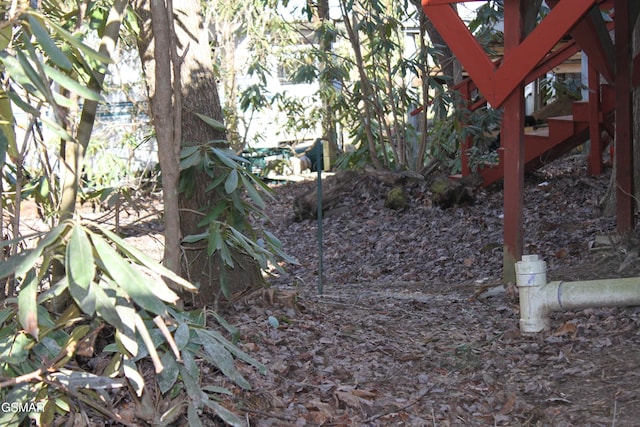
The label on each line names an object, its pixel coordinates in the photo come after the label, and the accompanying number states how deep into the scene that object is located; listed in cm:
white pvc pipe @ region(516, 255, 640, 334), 475
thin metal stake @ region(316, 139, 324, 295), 698
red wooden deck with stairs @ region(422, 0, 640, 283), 627
